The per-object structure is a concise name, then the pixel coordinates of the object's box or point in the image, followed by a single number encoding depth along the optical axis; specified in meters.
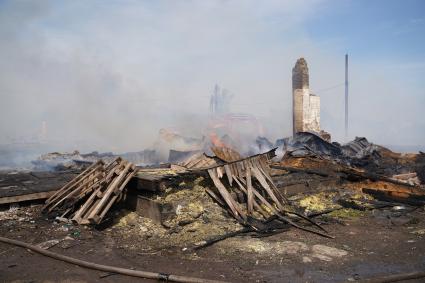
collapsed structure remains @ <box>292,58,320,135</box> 17.62
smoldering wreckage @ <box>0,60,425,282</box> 6.21
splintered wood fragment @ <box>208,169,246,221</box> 7.00
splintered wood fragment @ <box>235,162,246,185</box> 7.94
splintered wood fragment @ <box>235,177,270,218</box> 7.33
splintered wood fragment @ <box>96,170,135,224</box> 6.64
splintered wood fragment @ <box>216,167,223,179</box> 7.63
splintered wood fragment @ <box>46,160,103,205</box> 7.65
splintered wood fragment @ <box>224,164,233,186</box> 7.59
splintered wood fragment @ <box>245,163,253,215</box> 7.32
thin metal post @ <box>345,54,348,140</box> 28.32
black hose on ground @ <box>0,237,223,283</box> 4.19
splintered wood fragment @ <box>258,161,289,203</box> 8.10
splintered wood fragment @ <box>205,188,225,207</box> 7.45
